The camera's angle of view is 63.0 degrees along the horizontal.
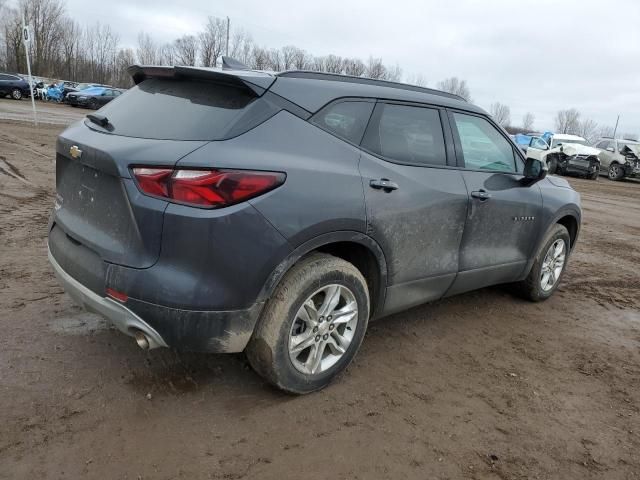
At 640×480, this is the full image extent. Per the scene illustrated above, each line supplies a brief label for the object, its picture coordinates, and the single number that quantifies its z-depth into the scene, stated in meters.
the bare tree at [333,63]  61.94
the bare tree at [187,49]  63.06
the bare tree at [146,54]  74.38
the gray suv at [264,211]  2.49
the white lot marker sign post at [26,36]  15.01
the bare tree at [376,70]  62.29
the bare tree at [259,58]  59.89
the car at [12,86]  34.75
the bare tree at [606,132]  84.25
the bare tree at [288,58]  63.00
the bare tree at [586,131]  84.88
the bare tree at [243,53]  64.90
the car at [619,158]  22.52
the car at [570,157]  21.48
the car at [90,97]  36.06
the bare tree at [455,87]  73.96
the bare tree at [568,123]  86.62
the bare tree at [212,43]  62.56
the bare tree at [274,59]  61.72
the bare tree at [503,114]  90.25
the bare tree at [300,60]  60.22
